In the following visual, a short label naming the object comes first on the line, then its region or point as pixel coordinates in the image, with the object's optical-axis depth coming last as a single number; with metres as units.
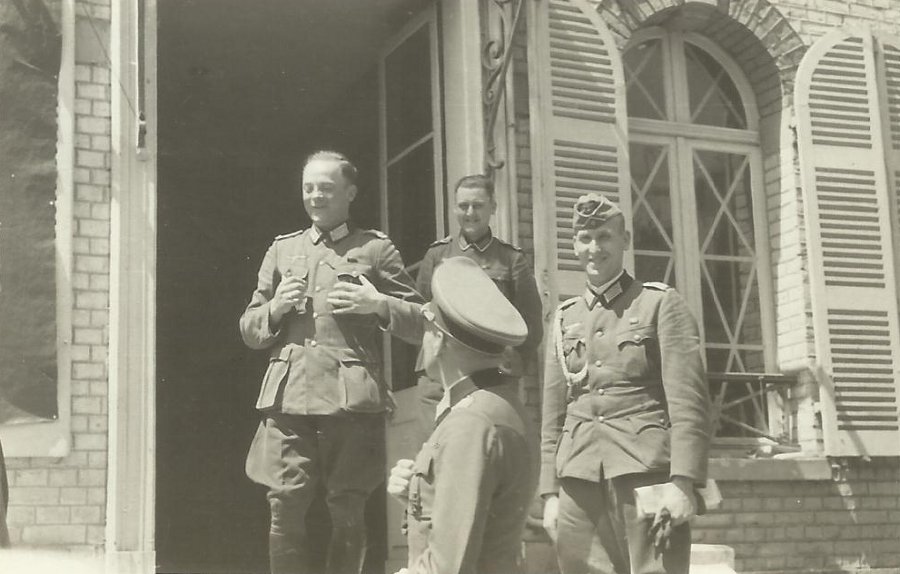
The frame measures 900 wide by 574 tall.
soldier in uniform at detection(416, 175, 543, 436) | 5.23
